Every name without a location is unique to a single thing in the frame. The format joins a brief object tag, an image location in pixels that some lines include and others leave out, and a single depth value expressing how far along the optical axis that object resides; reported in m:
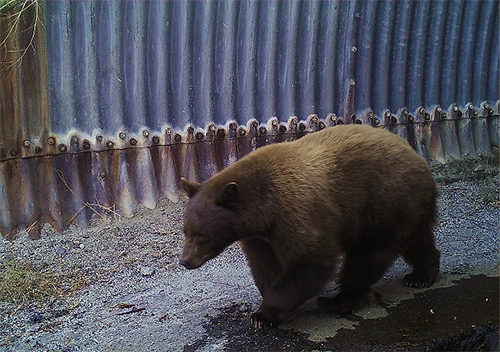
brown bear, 3.52
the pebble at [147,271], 4.72
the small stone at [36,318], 3.93
